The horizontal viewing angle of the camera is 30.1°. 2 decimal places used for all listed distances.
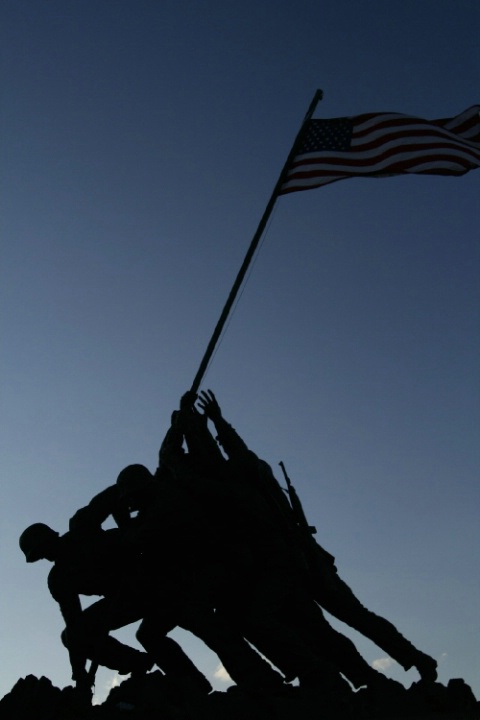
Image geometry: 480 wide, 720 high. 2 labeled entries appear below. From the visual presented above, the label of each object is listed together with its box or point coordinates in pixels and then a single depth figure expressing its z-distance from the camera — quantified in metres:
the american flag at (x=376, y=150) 12.34
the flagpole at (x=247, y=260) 10.62
